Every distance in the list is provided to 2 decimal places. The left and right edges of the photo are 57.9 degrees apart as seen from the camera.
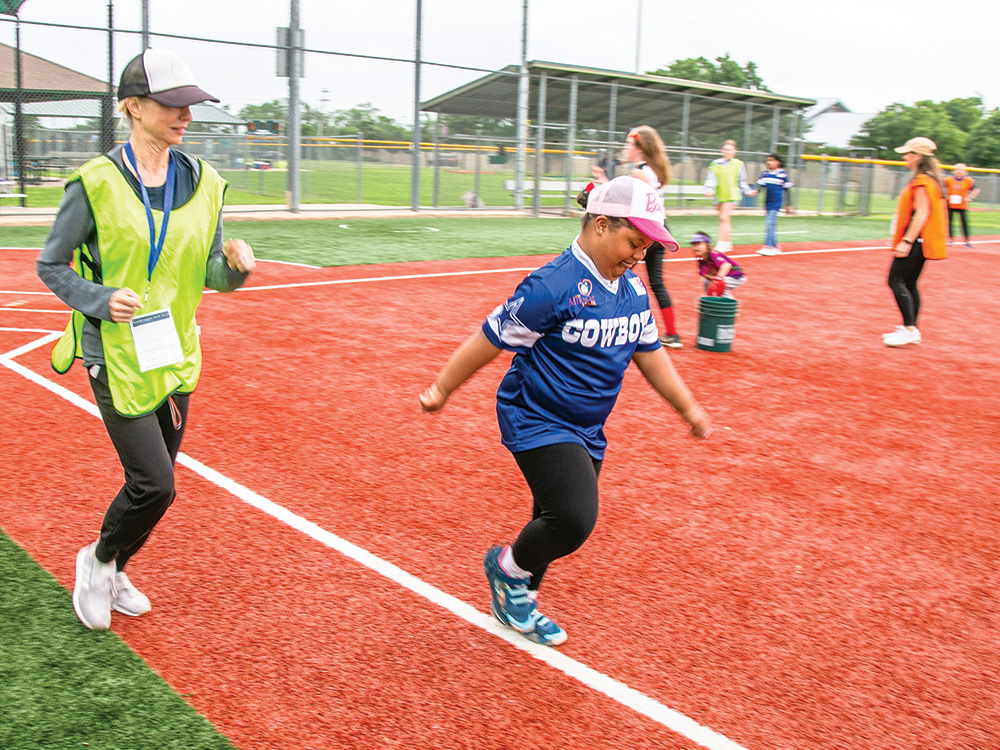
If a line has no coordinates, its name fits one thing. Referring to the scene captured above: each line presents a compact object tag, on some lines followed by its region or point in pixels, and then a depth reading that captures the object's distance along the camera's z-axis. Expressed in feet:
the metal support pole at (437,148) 77.56
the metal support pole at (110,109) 58.54
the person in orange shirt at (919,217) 30.48
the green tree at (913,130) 205.26
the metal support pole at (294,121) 66.08
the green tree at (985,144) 208.33
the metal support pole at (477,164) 80.84
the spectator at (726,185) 54.49
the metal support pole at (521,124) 78.23
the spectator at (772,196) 60.13
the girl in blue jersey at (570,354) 10.68
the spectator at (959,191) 74.95
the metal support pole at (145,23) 59.16
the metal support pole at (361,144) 77.36
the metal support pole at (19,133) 61.11
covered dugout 80.48
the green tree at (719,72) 273.95
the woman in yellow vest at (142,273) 10.13
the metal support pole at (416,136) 73.13
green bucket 29.32
